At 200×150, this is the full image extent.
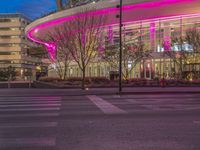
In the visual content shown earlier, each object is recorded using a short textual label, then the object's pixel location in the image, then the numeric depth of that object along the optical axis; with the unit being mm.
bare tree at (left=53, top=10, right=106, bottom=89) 38531
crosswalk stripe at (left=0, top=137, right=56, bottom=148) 8590
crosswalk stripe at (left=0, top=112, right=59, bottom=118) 13828
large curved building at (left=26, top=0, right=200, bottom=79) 47531
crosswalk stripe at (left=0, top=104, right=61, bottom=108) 18641
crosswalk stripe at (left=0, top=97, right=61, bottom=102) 23520
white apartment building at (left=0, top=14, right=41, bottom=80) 140125
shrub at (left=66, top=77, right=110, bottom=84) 43081
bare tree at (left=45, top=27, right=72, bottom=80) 46012
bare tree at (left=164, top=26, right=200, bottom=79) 41491
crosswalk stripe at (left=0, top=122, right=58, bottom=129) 11355
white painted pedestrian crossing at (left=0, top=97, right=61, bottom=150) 8812
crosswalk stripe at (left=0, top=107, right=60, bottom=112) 16412
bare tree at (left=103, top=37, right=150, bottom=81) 45469
